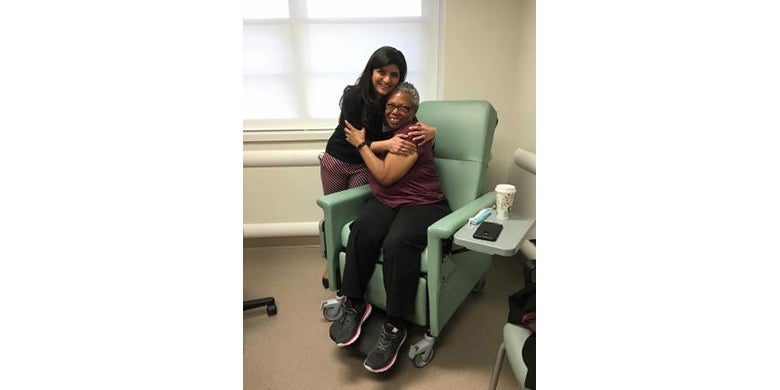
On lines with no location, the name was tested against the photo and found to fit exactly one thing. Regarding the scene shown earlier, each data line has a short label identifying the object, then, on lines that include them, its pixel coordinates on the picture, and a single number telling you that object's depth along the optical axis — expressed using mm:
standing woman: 1600
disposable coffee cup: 1371
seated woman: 1389
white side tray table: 1122
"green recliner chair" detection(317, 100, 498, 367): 1377
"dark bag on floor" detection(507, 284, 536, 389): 941
